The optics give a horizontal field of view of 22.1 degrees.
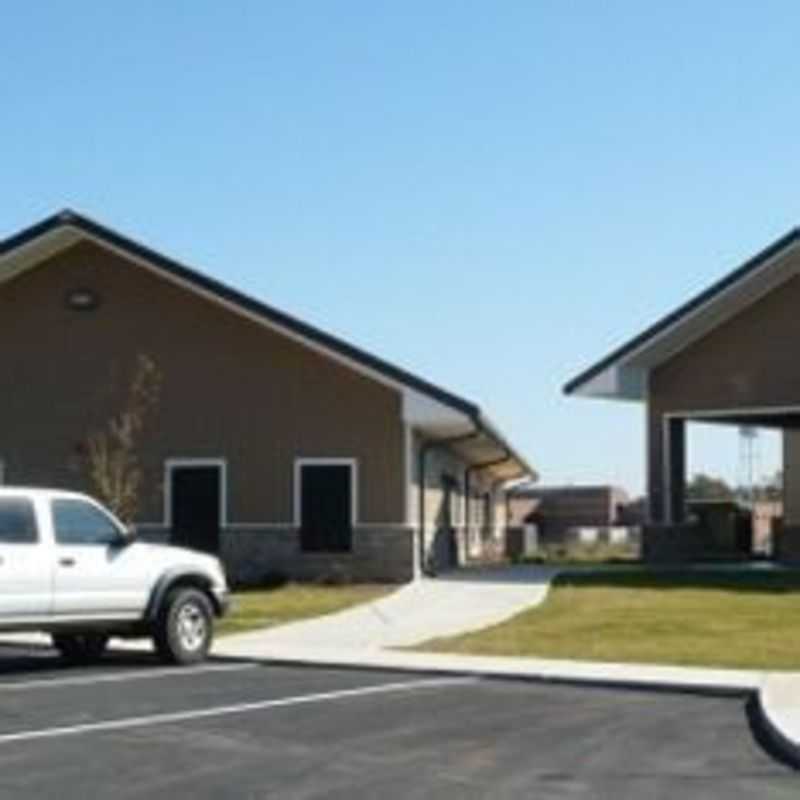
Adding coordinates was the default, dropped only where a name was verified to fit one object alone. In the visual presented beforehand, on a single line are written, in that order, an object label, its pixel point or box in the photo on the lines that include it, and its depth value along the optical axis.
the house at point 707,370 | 35.50
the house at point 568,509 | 69.00
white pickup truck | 19.72
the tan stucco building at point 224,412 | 34.53
